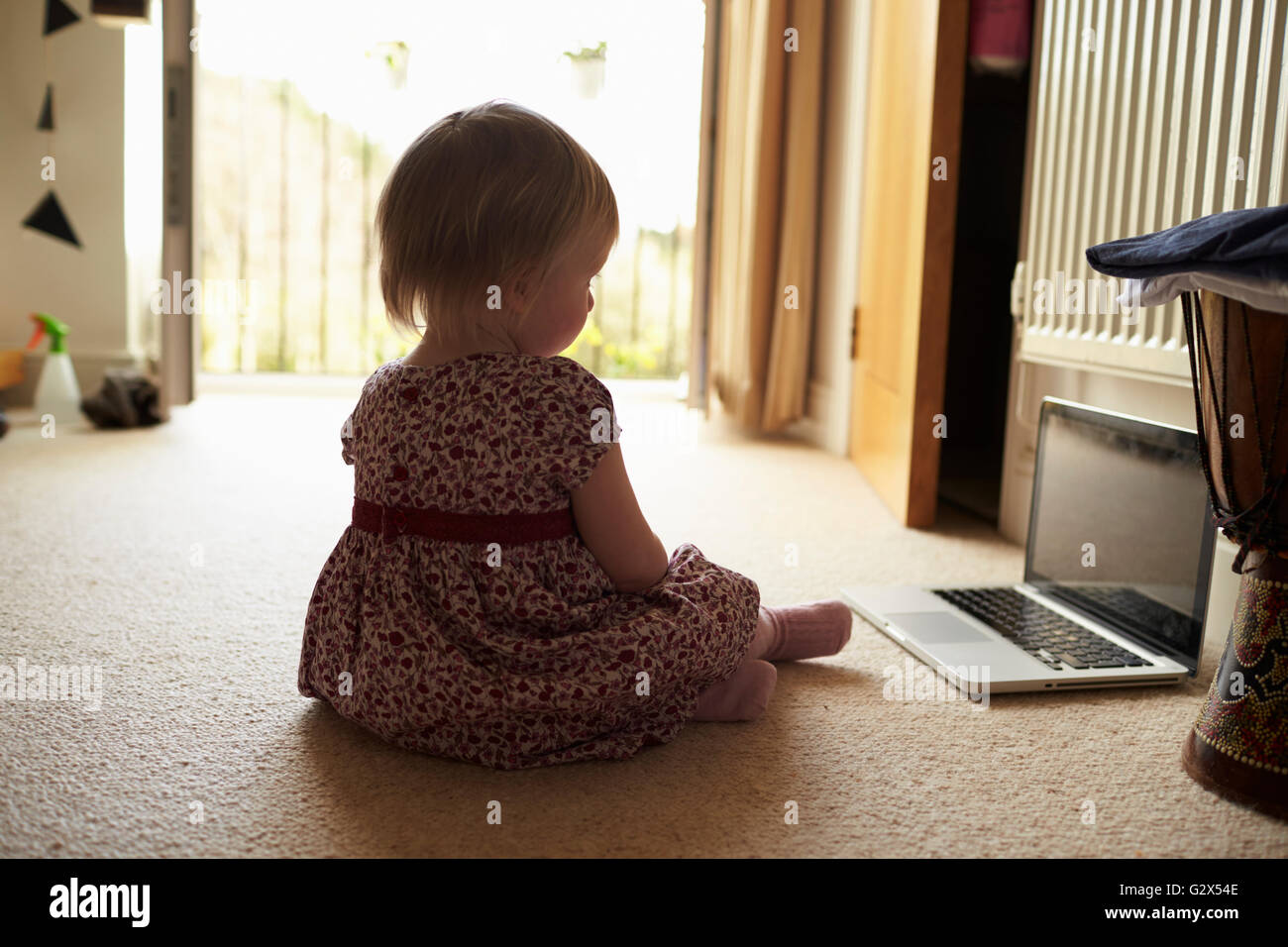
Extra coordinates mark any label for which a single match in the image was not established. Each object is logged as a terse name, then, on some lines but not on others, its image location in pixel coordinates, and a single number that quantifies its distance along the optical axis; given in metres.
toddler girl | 0.96
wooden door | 1.86
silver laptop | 1.18
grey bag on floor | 2.76
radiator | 1.19
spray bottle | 2.84
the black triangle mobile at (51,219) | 3.01
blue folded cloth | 0.82
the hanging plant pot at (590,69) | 3.49
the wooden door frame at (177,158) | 2.70
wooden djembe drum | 0.90
